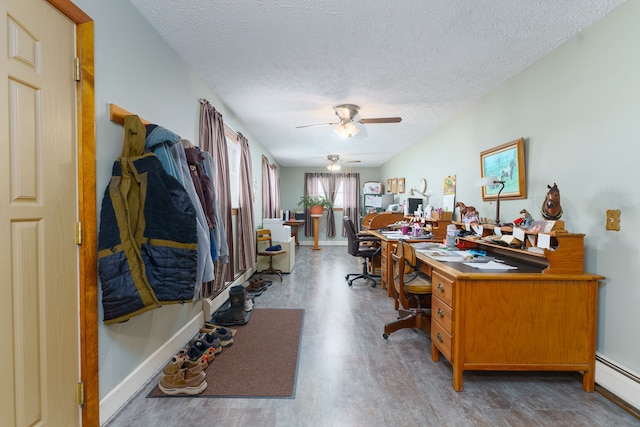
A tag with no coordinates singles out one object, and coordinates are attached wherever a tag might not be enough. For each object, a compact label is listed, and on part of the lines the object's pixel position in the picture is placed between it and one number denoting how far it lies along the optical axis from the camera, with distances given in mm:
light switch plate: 1773
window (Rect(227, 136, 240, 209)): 3979
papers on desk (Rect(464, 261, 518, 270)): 2035
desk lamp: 2676
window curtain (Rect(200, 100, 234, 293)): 2809
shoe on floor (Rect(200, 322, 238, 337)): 2624
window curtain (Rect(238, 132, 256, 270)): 3914
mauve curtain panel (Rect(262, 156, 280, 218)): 5695
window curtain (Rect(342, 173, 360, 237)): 8539
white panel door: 1098
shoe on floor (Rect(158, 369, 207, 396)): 1789
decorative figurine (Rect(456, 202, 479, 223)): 3074
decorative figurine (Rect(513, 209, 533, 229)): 2260
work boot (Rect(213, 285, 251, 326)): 2873
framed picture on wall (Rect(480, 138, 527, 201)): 2559
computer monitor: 5031
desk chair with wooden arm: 2350
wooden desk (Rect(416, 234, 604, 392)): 1820
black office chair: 4289
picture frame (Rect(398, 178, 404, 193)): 6195
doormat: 1833
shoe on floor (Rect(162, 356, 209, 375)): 1856
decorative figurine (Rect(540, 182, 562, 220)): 2062
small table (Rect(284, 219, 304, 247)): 7312
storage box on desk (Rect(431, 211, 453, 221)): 3893
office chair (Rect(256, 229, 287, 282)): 4699
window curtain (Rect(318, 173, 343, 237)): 8523
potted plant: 7953
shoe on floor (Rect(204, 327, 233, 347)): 2394
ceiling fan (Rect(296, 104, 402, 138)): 3408
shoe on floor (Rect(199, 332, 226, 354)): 2299
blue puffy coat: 1480
